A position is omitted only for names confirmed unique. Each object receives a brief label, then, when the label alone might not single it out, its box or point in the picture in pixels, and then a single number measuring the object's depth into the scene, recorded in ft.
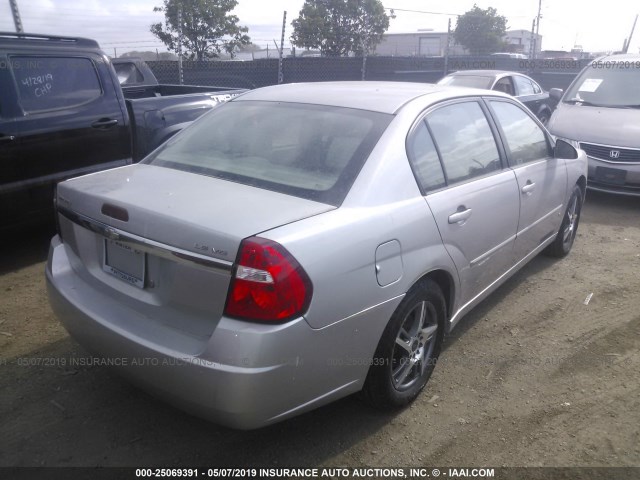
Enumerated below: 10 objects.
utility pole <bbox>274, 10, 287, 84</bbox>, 38.75
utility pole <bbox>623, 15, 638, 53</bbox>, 74.23
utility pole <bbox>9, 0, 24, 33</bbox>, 25.29
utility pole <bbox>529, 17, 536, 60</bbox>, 58.51
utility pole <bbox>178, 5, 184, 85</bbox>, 35.17
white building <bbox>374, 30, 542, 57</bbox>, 157.89
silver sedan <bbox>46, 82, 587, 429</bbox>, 7.10
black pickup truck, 15.02
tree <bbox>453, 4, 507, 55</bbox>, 131.44
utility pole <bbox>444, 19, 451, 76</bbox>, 50.12
